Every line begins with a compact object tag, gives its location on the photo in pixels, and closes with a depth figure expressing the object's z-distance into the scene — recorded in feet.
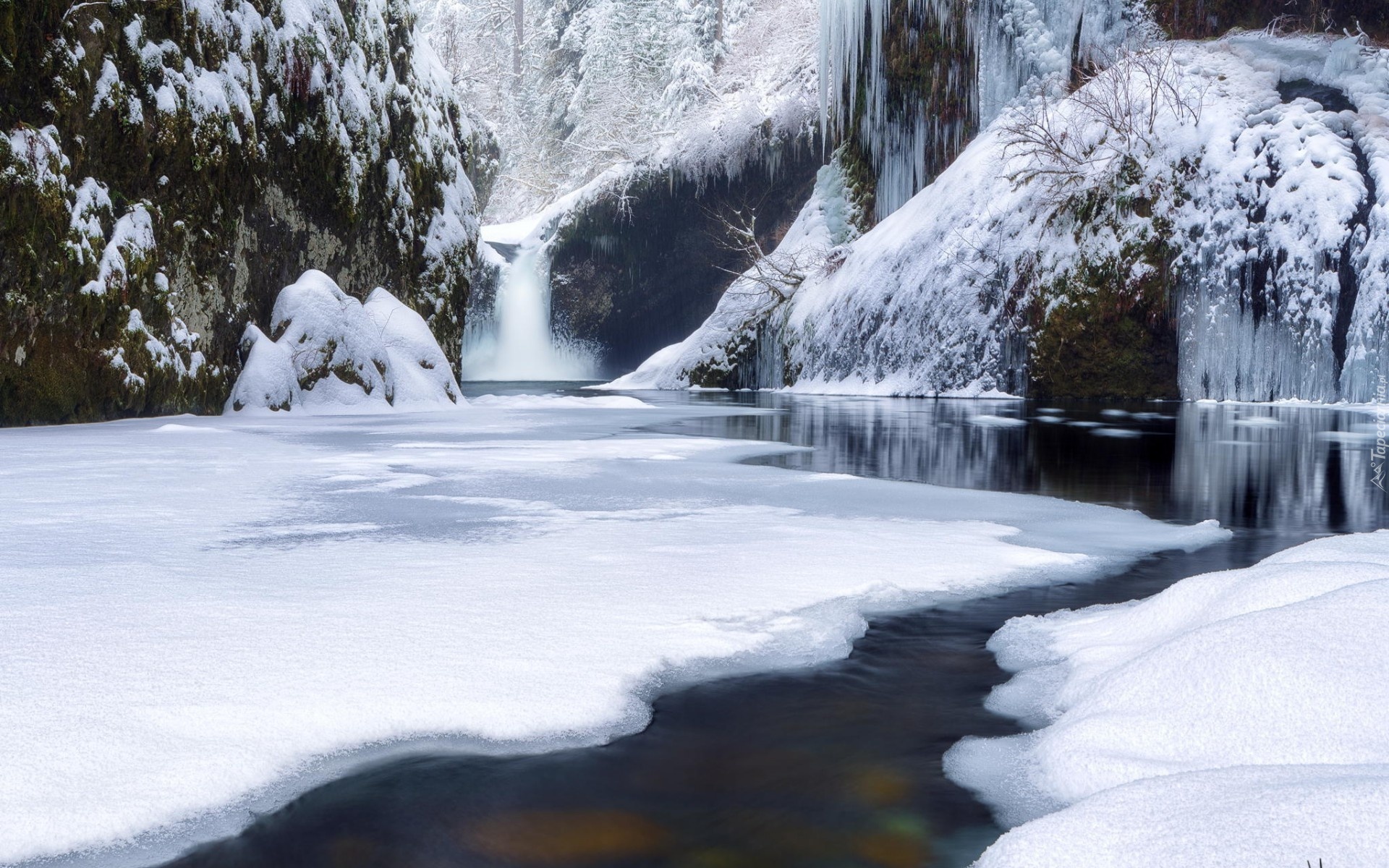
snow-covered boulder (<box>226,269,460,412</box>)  31.01
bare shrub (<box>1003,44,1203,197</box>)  44.06
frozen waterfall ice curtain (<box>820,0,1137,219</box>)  50.93
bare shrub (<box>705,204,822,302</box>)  62.75
